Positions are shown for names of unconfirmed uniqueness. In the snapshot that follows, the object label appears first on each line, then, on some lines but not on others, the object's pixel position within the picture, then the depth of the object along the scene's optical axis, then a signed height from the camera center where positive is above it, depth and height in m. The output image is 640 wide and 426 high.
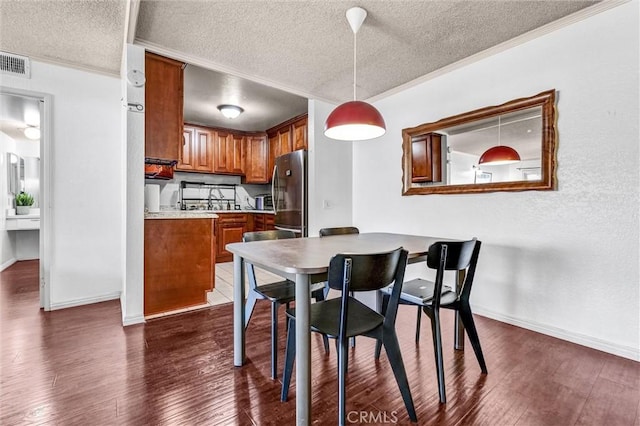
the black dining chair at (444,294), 1.54 -0.51
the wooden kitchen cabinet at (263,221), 4.83 -0.18
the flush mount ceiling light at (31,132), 4.73 +1.30
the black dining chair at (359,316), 1.24 -0.54
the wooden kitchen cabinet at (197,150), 4.88 +1.05
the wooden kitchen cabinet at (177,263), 2.63 -0.50
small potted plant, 5.11 +0.14
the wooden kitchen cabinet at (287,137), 4.46 +1.23
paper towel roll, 3.13 +0.15
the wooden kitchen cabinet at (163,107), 2.62 +0.96
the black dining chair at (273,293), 1.76 -0.53
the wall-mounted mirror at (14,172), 4.89 +0.68
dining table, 1.23 -0.24
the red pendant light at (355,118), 1.92 +0.63
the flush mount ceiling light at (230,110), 4.19 +1.47
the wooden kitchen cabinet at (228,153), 5.20 +1.06
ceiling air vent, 2.58 +1.32
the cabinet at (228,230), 4.89 -0.33
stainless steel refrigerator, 3.93 +0.28
